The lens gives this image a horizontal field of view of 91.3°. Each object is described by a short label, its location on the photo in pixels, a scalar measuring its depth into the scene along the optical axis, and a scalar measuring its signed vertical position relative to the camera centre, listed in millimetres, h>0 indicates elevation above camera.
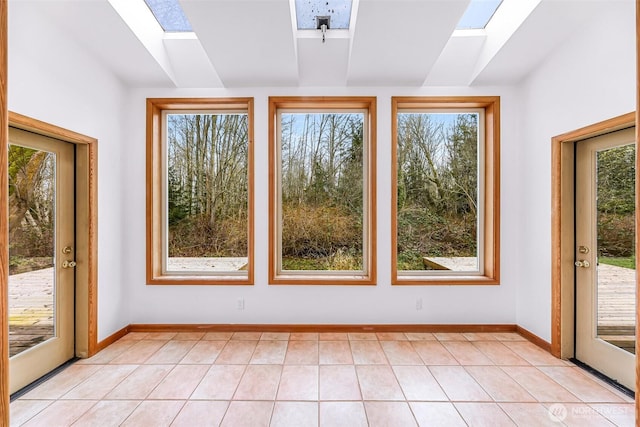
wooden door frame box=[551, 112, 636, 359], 2816 -326
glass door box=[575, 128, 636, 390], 2385 -340
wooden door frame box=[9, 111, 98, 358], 2871 -317
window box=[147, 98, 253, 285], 3617 +247
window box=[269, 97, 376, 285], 3619 +250
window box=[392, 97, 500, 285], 3592 +245
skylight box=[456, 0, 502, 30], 2734 +1829
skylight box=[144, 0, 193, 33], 2689 +1811
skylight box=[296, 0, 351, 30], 2658 +1778
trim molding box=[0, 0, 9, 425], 1089 -46
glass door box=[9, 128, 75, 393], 2311 -326
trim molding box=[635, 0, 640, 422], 1033 +130
